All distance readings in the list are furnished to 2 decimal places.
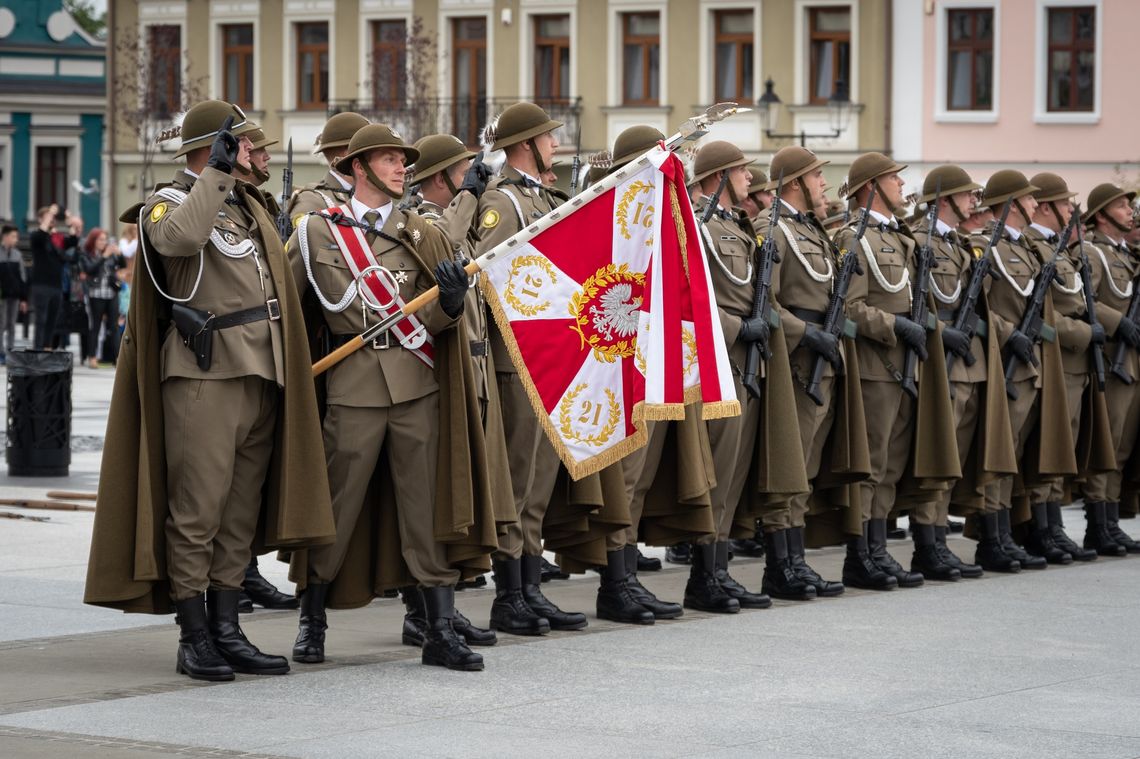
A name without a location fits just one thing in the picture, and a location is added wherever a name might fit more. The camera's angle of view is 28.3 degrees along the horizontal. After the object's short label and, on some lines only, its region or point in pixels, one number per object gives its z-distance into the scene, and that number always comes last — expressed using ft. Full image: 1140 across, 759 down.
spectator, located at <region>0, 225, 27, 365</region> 91.09
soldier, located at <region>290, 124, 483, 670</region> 27.71
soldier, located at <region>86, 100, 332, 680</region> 26.37
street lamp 108.78
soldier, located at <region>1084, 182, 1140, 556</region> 43.32
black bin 51.85
